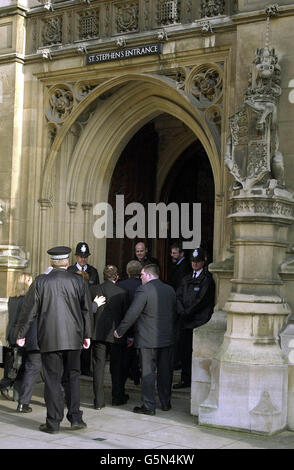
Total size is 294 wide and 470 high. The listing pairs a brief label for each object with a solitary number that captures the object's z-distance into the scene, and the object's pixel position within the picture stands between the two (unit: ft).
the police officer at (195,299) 29.60
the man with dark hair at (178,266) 34.22
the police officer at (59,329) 23.88
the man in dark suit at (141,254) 34.71
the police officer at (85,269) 33.45
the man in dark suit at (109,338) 27.48
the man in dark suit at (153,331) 26.78
